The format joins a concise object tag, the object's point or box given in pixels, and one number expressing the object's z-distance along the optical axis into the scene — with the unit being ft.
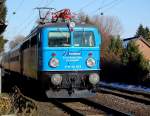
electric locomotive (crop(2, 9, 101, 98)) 36.77
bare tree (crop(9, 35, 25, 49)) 229.04
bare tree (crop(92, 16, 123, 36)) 187.76
